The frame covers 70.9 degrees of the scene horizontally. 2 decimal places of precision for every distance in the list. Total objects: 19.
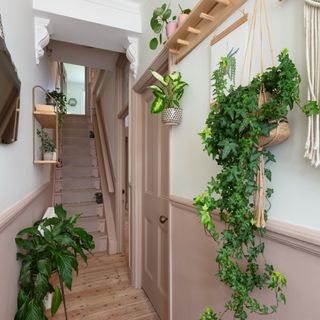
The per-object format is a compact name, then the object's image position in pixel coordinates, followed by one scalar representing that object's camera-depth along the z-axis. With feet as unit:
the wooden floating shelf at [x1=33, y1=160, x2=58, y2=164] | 6.26
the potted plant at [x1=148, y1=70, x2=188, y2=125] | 4.27
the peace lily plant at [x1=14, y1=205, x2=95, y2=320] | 4.17
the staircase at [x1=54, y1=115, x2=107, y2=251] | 11.82
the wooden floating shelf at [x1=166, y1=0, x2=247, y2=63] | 3.25
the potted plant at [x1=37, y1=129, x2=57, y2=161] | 6.87
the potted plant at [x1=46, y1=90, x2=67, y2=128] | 7.17
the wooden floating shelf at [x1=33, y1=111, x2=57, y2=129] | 6.15
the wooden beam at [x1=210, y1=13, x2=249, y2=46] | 2.93
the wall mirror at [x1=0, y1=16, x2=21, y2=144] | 3.11
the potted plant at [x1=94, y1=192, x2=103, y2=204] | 12.65
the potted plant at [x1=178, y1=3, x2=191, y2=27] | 4.00
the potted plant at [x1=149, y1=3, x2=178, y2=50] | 4.43
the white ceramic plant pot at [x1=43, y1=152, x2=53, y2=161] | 6.86
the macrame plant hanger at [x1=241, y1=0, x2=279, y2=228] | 2.46
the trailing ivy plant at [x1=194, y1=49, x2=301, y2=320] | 2.20
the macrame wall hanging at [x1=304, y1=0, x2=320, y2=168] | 1.97
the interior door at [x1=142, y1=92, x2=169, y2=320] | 6.09
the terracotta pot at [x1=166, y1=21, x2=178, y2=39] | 4.35
